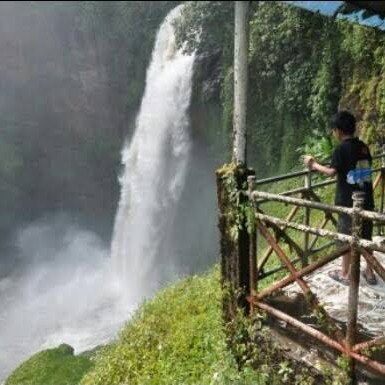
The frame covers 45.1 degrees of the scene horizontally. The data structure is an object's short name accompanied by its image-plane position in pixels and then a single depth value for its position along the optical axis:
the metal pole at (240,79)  3.92
